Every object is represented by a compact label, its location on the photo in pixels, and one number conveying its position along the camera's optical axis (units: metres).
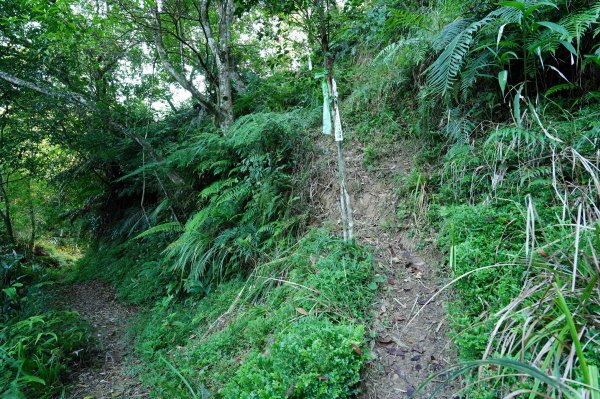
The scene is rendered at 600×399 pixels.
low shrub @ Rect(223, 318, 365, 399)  2.04
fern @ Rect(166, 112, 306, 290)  4.54
